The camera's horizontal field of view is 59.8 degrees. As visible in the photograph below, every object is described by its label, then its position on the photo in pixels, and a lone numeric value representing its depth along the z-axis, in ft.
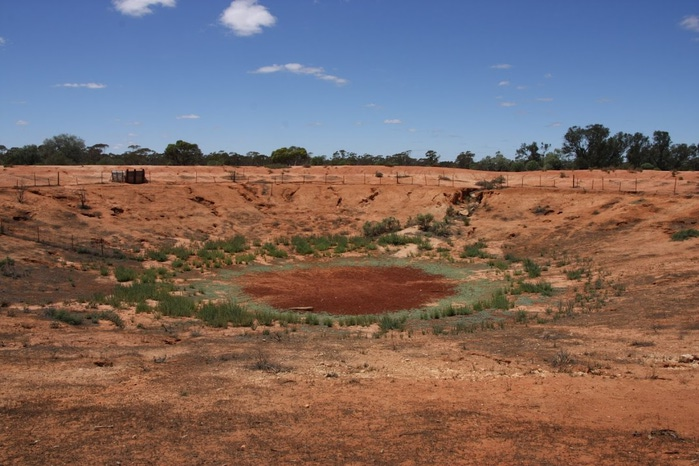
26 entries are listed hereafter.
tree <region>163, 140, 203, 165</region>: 206.80
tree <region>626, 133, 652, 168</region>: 203.41
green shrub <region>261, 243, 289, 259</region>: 105.07
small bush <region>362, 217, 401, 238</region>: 120.57
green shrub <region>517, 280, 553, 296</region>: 72.13
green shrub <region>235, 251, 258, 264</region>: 98.44
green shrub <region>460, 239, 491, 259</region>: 102.81
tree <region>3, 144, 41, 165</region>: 173.17
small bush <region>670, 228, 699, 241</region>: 85.52
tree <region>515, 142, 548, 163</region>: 222.48
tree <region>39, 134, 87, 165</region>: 175.42
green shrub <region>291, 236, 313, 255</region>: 108.20
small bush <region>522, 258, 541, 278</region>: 83.82
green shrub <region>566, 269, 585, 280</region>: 78.26
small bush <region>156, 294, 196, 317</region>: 60.64
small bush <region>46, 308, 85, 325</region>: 51.92
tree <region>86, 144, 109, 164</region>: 210.57
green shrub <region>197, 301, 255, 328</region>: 56.59
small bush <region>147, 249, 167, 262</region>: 94.64
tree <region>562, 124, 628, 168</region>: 197.26
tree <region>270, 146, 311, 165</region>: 224.53
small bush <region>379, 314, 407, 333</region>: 55.07
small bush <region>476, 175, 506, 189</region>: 137.90
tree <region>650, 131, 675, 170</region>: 206.39
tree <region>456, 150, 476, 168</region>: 240.53
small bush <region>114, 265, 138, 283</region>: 79.82
